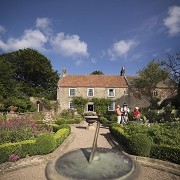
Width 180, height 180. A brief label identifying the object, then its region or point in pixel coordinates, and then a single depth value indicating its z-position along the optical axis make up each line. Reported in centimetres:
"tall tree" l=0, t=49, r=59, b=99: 4209
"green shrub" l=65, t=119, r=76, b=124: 2036
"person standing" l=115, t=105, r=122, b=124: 1561
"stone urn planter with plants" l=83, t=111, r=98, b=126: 1505
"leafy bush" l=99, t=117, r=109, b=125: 2012
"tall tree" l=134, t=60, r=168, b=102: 2872
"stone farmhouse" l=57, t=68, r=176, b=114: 3169
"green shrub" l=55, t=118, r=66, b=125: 1803
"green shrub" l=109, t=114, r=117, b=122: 2069
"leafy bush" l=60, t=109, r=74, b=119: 2569
